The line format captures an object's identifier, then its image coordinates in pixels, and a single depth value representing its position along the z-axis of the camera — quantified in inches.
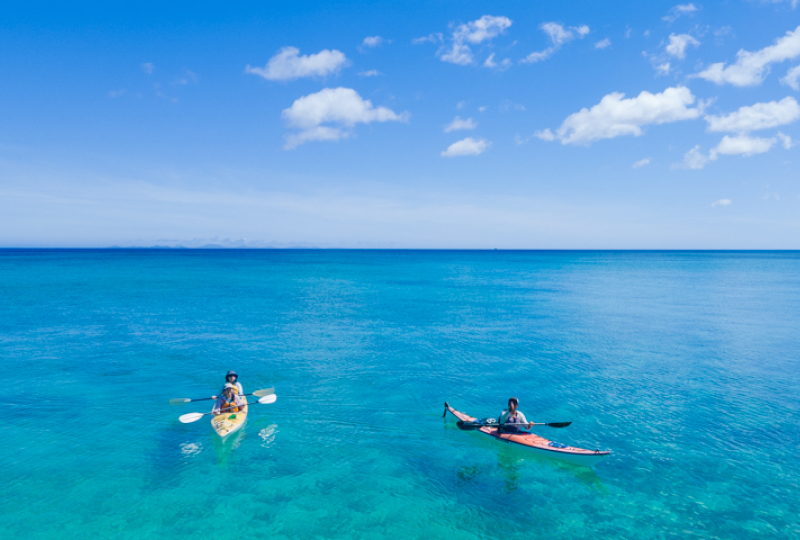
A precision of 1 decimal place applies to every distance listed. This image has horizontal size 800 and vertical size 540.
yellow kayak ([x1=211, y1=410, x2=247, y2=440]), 717.5
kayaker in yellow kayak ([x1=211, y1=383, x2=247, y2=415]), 762.2
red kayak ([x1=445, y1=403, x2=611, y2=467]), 642.8
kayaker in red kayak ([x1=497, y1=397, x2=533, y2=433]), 704.4
